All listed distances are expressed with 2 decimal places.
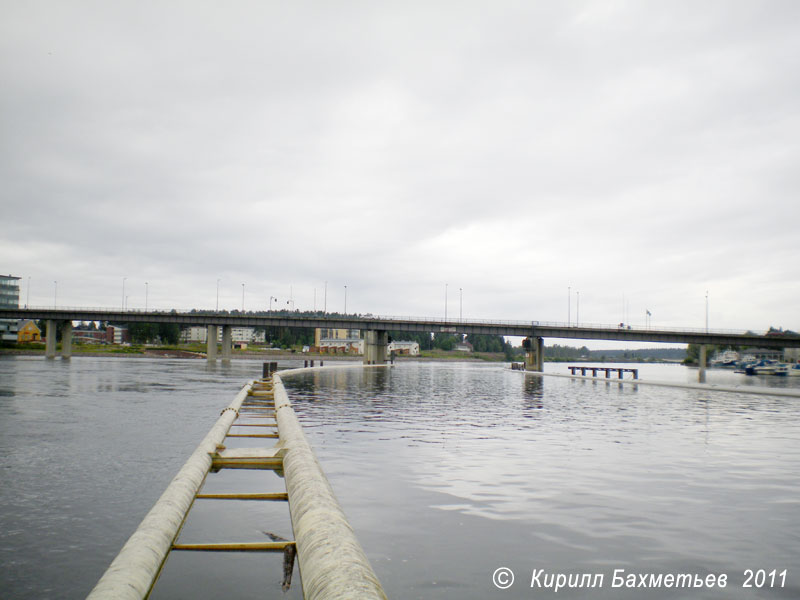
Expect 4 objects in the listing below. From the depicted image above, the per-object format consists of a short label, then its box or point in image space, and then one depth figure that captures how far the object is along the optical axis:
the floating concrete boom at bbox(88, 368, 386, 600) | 6.09
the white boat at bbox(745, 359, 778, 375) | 130.88
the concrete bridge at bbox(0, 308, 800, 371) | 120.75
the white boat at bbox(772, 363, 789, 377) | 132.25
